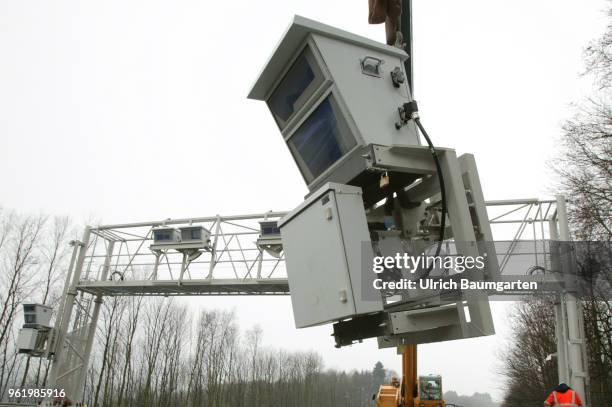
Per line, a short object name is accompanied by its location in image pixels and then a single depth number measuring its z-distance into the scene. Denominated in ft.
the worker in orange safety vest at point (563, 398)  28.55
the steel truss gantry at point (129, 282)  40.16
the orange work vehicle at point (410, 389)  23.79
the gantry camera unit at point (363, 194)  11.13
